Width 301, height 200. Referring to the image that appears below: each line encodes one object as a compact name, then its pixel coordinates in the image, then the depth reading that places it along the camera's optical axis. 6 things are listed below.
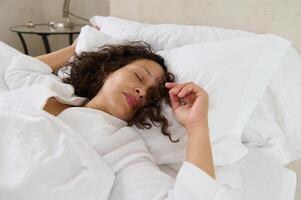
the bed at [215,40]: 0.87
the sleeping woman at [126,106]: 0.65
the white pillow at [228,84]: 0.77
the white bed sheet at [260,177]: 0.76
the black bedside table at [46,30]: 1.90
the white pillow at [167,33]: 1.02
